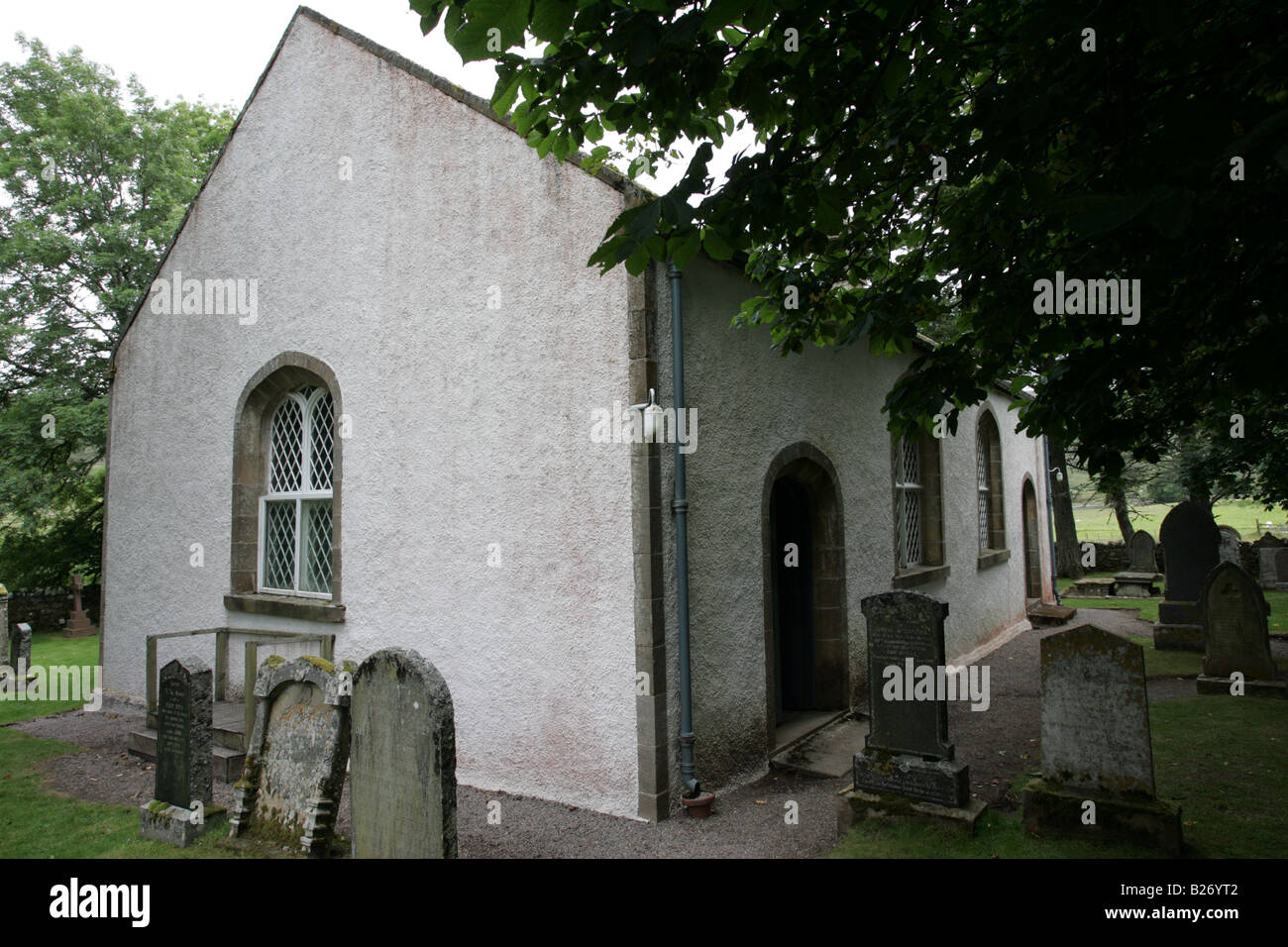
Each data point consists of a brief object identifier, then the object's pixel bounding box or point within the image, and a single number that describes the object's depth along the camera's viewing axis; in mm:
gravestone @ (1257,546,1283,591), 19406
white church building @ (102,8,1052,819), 6258
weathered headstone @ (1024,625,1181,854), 5047
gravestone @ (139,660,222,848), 5586
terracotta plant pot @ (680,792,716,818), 5945
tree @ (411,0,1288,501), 2865
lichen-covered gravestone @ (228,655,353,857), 5039
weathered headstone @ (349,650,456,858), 4434
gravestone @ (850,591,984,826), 5508
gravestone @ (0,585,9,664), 11969
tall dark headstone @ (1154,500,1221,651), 11703
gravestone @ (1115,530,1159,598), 18703
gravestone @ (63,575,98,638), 18719
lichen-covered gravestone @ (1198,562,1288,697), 8773
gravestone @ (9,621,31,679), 12070
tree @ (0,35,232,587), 16297
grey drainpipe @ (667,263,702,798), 6070
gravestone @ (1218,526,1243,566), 13211
